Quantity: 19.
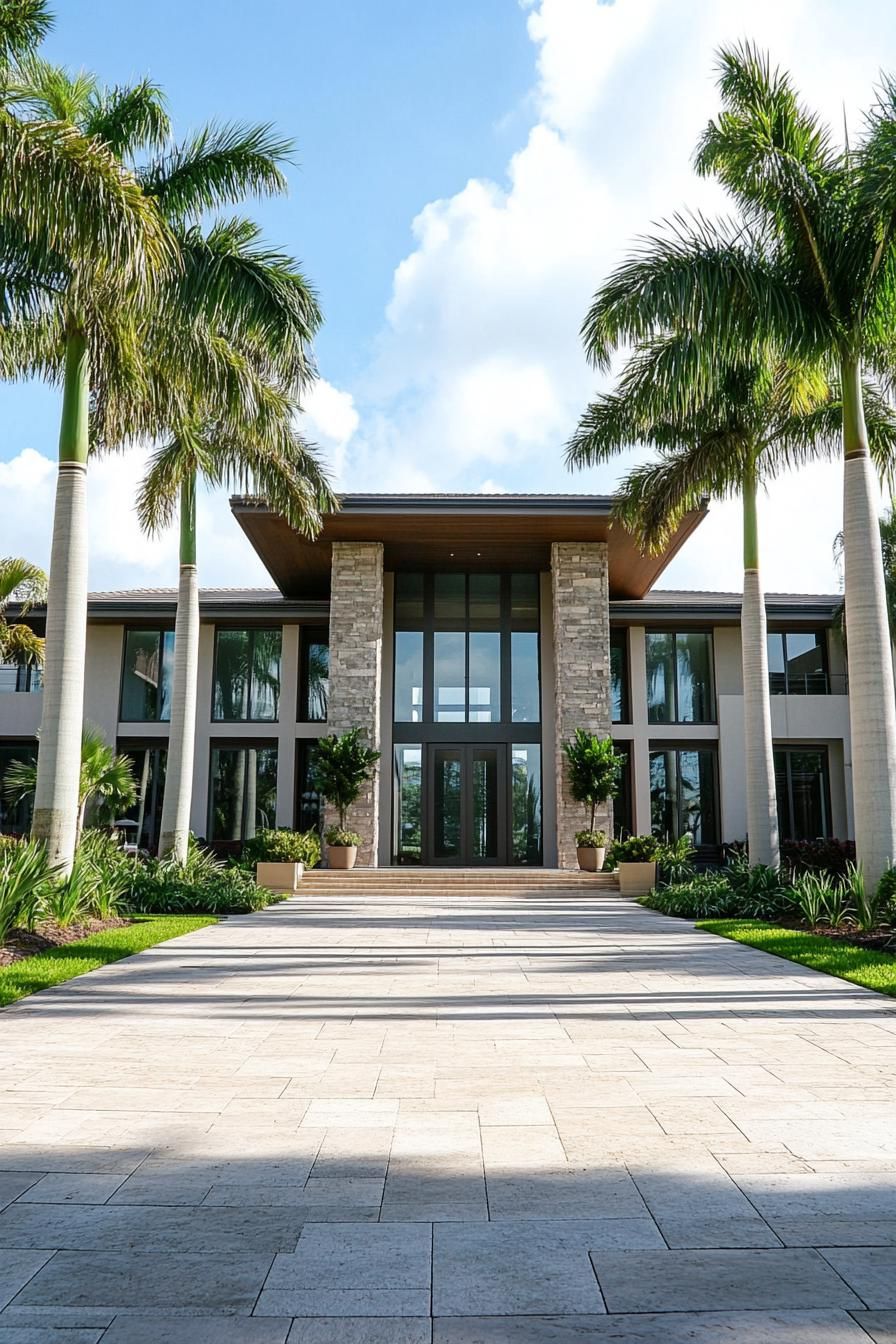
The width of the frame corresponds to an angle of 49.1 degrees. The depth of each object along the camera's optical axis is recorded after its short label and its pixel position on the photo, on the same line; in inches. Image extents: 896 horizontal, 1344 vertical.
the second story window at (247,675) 926.4
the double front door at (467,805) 839.1
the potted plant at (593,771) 760.3
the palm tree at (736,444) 541.6
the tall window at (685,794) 908.6
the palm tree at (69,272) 336.2
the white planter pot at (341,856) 740.0
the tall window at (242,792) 906.1
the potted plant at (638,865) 672.4
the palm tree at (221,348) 451.8
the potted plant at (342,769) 757.9
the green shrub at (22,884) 332.3
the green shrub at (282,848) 689.0
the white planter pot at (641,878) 671.8
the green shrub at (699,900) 501.4
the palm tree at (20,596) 750.5
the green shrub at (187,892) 517.0
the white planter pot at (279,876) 680.4
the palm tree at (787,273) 410.6
